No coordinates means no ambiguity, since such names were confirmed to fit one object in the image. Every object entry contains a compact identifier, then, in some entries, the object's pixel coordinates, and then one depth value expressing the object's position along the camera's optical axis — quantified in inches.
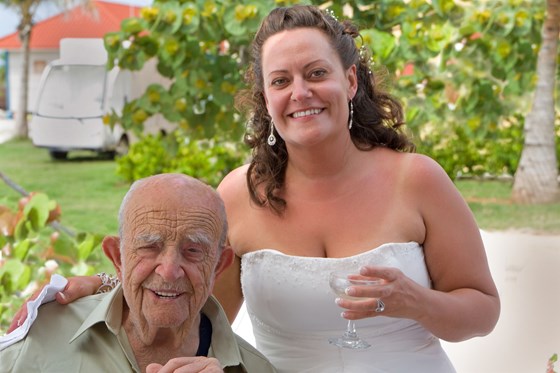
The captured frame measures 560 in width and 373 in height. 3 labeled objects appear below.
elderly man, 61.6
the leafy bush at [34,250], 127.3
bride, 78.0
